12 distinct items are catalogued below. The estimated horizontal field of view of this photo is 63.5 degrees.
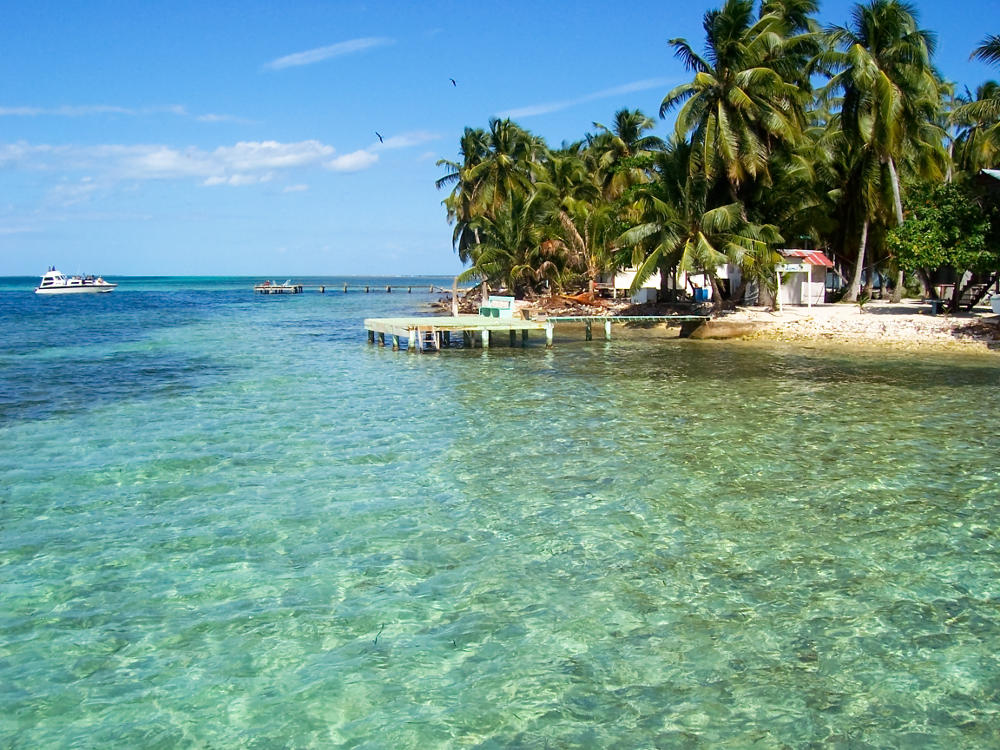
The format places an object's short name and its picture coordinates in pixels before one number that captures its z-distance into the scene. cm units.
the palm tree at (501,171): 4769
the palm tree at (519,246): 4166
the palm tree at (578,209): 4100
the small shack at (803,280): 3503
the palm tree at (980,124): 2561
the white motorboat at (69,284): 9818
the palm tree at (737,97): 2969
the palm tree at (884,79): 2988
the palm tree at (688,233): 3005
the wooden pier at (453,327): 2820
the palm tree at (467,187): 4934
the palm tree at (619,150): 4612
